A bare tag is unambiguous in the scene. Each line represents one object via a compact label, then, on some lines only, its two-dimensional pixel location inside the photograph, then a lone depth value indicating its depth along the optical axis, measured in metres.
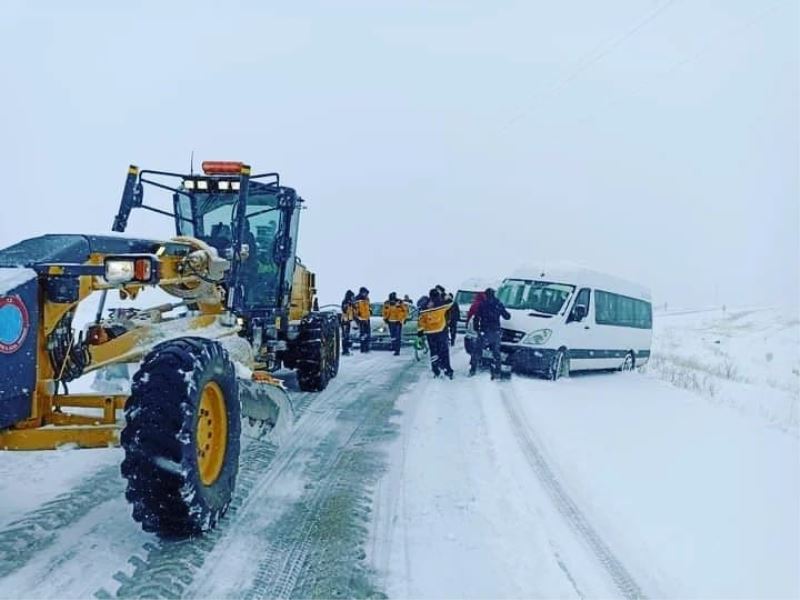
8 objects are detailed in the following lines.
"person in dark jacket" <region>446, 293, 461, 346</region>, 14.76
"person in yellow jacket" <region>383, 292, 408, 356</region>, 18.00
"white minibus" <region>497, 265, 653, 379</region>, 13.45
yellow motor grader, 3.94
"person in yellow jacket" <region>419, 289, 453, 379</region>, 13.11
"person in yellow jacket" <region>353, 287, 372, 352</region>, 18.09
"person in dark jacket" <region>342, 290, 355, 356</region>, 17.95
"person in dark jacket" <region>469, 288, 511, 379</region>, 13.05
